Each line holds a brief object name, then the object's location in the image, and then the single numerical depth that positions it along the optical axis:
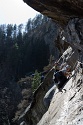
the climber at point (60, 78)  15.60
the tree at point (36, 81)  47.28
